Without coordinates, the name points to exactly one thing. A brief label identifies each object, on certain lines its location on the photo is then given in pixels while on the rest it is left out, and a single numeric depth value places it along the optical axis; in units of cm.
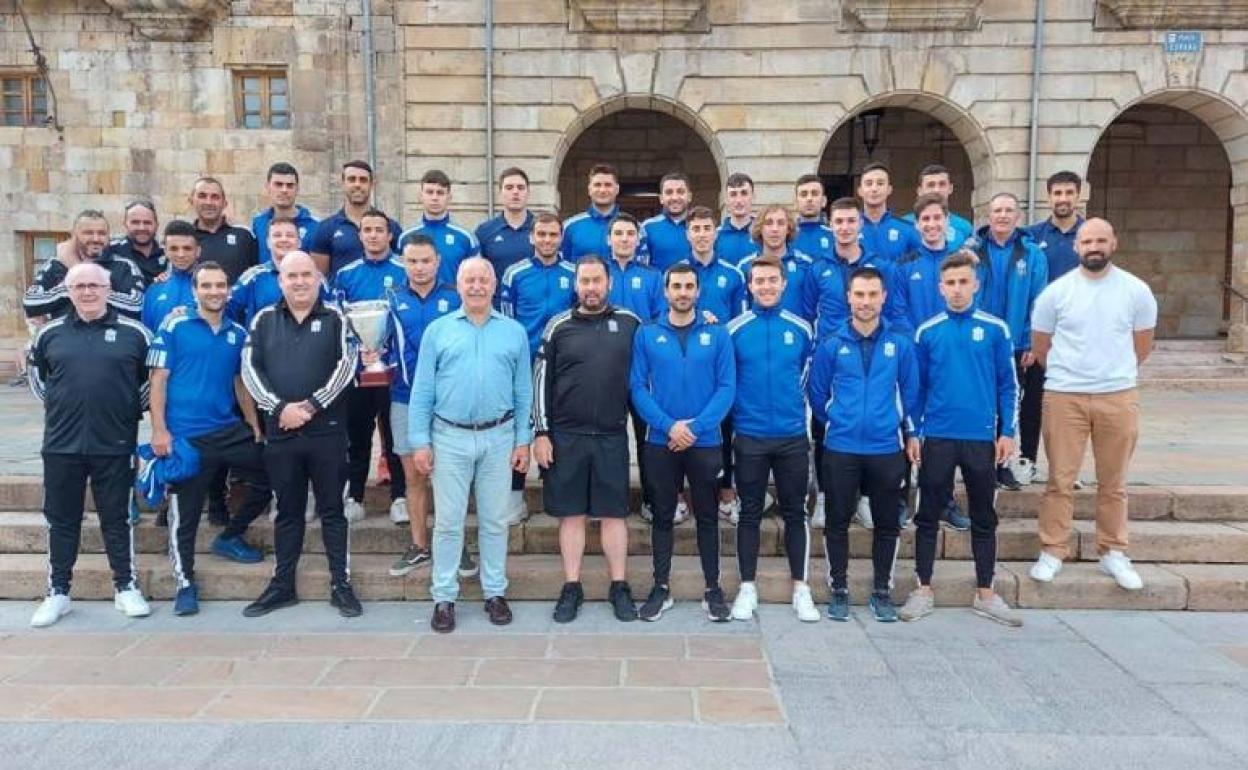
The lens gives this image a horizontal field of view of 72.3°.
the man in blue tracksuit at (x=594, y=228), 588
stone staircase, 502
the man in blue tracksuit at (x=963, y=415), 468
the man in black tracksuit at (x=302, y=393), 465
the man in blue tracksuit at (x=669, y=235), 592
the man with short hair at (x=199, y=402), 486
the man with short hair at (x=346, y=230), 570
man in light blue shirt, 456
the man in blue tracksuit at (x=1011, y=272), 553
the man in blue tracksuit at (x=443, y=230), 564
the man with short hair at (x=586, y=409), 467
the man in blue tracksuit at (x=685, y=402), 464
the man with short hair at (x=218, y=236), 568
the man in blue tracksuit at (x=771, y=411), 470
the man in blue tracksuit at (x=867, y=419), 461
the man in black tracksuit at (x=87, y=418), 470
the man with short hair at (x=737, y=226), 581
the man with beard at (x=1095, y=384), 490
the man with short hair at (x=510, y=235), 576
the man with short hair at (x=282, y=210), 573
